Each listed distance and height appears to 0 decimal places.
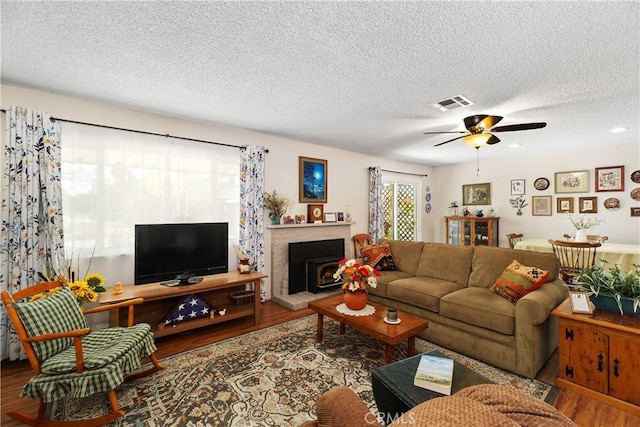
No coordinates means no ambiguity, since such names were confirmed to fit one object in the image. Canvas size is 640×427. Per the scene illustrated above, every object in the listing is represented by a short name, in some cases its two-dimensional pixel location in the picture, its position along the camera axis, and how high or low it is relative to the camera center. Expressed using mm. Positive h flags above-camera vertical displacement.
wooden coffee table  2297 -945
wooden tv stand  2814 -965
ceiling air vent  2889 +1164
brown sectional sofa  2346 -836
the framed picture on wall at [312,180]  4762 +592
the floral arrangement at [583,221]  5082 -133
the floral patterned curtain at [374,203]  5730 +228
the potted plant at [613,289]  2094 -570
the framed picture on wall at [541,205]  5633 +171
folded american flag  3039 -1042
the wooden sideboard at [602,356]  1928 -1017
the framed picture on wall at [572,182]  5227 +595
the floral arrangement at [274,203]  4340 +178
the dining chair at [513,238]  5309 -452
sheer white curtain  2914 +294
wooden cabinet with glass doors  6152 -351
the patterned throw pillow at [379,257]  4062 -611
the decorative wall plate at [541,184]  5652 +597
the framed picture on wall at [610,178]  4879 +609
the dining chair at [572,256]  4000 -615
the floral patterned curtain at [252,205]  4012 +141
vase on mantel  4369 -49
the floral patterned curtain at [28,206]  2559 +88
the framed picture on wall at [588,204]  5121 +165
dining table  3812 -567
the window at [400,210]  6582 +104
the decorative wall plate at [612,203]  4910 +179
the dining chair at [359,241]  5457 -514
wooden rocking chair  1791 -942
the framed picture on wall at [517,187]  5945 +560
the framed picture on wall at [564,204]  5379 +174
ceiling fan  3061 +945
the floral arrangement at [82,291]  2422 -648
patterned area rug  1918 -1318
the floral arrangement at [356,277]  2740 -602
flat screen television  2982 -395
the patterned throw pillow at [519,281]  2623 -630
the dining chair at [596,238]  4523 -391
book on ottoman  1443 -847
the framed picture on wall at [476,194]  6457 +468
